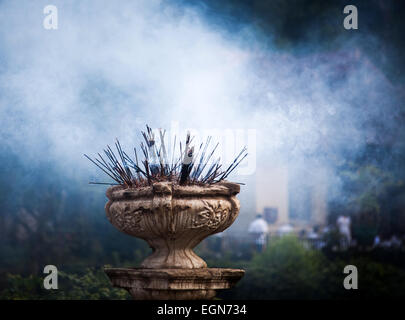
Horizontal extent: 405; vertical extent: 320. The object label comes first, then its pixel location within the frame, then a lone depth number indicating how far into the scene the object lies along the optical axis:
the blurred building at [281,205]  16.78
